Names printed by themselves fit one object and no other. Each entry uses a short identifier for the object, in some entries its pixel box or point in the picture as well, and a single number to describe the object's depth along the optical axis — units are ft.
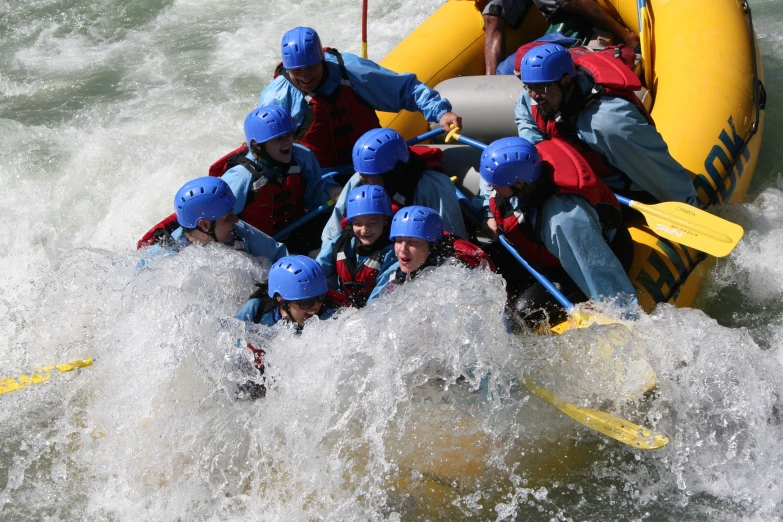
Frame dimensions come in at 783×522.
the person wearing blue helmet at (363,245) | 26.27
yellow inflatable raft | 29.32
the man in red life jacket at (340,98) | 31.76
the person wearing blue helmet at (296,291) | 24.95
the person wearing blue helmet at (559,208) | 25.57
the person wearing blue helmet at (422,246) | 24.81
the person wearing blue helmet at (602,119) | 27.76
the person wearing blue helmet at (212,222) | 27.58
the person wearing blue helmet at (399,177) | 27.58
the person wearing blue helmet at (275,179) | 29.22
